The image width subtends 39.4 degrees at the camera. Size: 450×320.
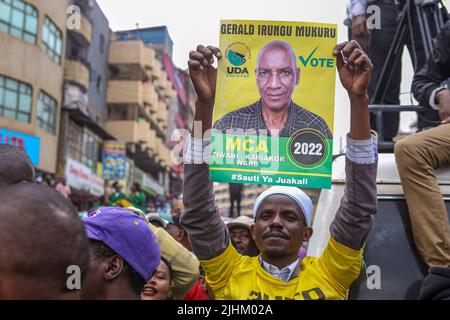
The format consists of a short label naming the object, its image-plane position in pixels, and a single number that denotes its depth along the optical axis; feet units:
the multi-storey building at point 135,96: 126.38
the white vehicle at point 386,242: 9.13
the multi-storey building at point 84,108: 89.92
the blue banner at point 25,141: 67.92
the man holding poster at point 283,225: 8.31
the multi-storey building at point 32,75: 71.56
